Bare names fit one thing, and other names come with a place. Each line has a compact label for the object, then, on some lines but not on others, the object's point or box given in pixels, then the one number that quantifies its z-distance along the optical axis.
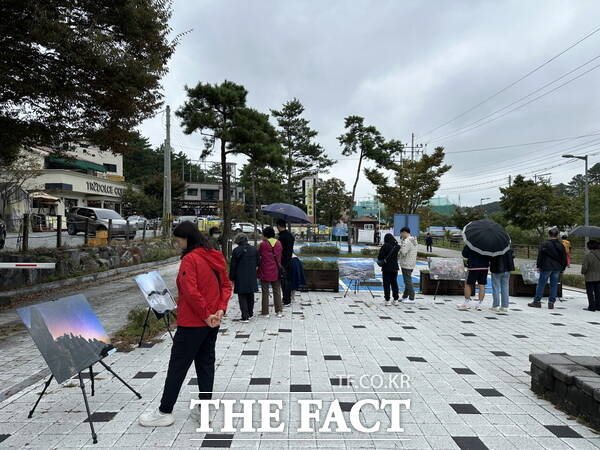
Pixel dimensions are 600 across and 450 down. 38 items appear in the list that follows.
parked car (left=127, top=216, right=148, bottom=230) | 24.75
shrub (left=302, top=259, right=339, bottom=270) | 10.95
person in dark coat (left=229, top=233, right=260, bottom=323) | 6.95
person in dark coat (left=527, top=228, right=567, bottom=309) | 8.38
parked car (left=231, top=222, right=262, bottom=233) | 38.27
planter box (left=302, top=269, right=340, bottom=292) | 10.73
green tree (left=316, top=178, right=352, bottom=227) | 56.66
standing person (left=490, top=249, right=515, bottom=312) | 8.07
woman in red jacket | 3.07
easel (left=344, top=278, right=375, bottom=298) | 9.94
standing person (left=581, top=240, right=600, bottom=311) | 8.41
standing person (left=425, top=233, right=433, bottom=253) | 28.39
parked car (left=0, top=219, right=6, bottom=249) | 11.93
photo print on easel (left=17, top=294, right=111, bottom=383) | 2.92
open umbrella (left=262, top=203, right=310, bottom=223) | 10.62
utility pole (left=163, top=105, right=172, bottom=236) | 20.56
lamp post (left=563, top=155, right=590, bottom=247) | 22.88
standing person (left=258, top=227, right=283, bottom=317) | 7.37
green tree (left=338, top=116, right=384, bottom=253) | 25.55
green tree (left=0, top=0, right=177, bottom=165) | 7.07
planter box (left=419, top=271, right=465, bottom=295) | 10.41
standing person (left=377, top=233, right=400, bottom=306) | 8.60
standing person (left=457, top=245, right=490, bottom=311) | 8.27
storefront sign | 37.28
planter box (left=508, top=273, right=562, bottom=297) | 10.25
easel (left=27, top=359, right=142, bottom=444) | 2.95
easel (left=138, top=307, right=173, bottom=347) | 5.08
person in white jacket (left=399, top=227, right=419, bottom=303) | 8.87
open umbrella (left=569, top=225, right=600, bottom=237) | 11.97
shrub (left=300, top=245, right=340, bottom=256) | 23.52
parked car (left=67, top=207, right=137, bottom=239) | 14.62
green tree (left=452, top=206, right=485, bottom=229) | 53.75
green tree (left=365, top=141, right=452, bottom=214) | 25.53
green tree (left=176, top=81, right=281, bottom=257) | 13.47
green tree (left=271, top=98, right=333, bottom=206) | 33.28
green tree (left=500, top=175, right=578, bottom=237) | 26.58
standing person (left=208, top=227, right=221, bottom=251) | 7.74
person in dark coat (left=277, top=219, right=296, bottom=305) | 7.92
